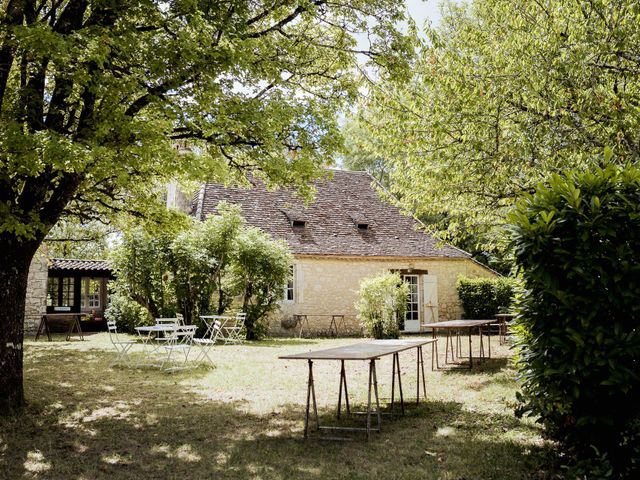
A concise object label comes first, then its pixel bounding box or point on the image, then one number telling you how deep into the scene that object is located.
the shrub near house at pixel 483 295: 20.61
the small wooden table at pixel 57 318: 16.70
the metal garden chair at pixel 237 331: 15.78
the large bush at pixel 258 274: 16.97
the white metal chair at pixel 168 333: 10.70
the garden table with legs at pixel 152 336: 10.56
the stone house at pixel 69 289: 18.89
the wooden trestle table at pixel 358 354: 5.55
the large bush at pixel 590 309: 3.90
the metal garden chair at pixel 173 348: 10.44
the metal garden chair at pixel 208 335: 11.79
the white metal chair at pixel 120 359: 11.11
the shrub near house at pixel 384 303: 16.34
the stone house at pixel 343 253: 19.50
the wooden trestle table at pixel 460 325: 10.10
